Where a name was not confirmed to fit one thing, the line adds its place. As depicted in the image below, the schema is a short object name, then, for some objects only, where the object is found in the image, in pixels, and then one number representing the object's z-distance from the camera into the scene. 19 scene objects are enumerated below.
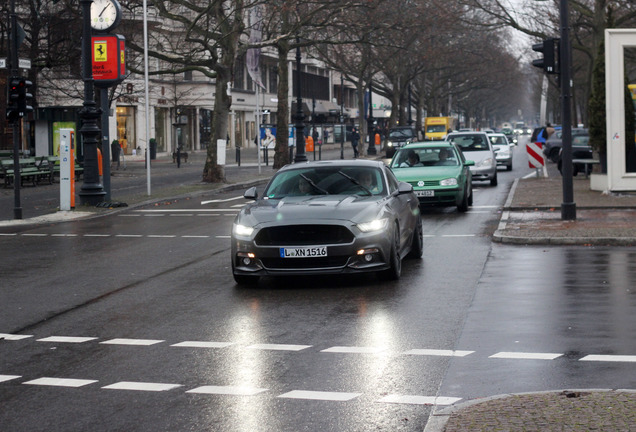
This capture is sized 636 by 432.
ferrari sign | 27.45
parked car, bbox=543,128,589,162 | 50.68
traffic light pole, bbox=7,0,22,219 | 23.88
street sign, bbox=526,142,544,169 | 35.62
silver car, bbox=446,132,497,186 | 33.94
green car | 22.92
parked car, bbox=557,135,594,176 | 38.22
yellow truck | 76.34
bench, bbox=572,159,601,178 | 30.13
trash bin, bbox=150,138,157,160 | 66.21
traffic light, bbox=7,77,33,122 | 24.28
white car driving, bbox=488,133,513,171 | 46.69
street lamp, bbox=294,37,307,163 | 49.03
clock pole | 26.06
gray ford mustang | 12.05
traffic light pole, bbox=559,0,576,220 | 19.11
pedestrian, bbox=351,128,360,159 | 69.19
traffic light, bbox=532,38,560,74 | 19.31
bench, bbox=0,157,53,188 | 37.06
